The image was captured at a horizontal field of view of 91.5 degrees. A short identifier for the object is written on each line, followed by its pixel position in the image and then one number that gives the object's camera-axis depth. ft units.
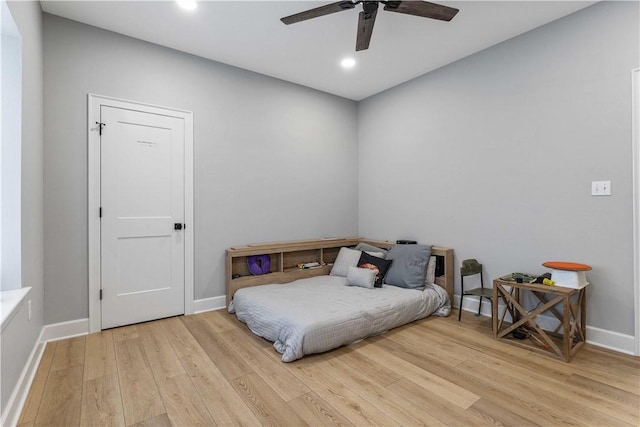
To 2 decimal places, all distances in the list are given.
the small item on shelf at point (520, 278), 8.78
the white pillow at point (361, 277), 11.34
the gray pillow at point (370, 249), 13.12
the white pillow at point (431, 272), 11.78
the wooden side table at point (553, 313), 7.70
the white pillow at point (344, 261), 13.02
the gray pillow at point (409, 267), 11.32
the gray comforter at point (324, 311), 8.05
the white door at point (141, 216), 9.73
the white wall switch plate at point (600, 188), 8.28
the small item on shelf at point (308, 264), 13.55
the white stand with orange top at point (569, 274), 8.01
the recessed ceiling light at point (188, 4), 8.29
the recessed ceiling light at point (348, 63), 11.62
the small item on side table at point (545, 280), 8.36
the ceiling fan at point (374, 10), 7.16
